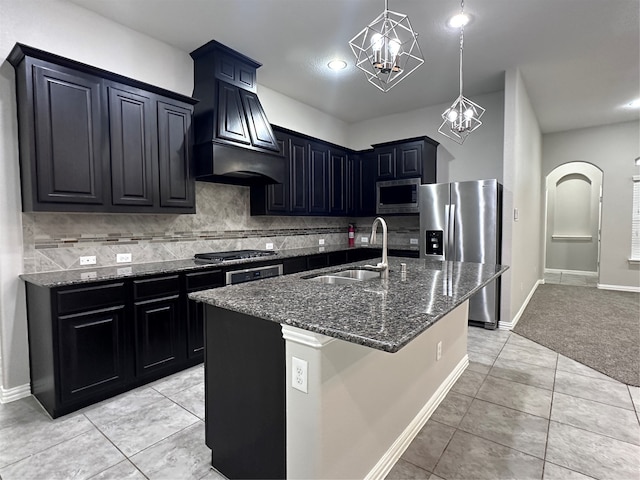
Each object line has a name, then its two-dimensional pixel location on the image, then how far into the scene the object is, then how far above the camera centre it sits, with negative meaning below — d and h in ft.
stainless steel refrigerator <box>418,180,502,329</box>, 12.84 -0.11
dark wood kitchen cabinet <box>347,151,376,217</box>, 17.35 +2.11
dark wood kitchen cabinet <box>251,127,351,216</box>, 13.55 +1.96
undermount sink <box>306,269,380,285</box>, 7.47 -1.17
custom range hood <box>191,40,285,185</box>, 10.29 +3.35
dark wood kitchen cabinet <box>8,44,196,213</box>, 7.48 +2.18
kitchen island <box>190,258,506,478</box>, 4.17 -2.11
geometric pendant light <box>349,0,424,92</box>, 5.32 +2.76
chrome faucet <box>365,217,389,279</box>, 7.42 -0.90
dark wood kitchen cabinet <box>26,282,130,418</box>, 7.13 -2.57
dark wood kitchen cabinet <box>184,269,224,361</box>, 9.31 -2.35
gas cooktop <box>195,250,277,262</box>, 10.92 -0.97
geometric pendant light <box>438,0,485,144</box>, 8.27 +2.67
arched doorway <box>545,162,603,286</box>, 24.89 +0.17
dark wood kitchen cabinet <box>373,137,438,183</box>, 15.35 +3.10
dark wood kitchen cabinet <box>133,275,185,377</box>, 8.31 -2.45
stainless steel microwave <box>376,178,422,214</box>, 15.71 +1.43
